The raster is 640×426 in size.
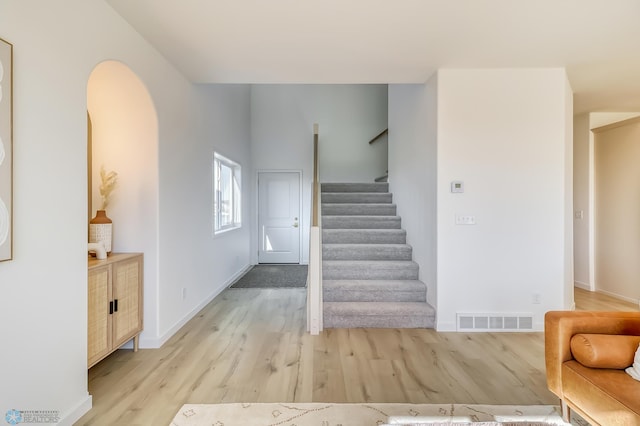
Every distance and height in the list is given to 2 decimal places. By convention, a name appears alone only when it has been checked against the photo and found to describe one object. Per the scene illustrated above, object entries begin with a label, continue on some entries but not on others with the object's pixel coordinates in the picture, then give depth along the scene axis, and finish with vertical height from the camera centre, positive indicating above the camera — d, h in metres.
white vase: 2.58 -0.13
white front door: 6.96 -0.09
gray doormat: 5.19 -1.10
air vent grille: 3.31 -1.09
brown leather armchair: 1.43 -0.79
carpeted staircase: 3.42 -0.66
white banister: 3.25 -0.73
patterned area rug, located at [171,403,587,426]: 1.88 -1.18
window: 5.01 +0.32
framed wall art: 1.45 +0.28
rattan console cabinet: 2.22 -0.66
